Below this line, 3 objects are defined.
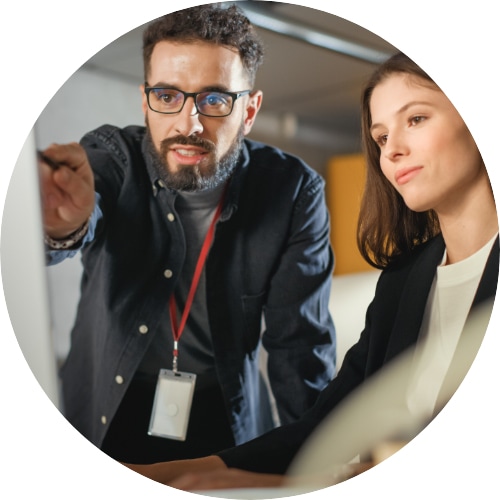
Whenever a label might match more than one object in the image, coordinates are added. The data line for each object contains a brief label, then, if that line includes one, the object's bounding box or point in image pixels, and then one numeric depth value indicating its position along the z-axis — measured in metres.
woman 1.41
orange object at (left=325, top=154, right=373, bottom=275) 1.44
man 1.44
